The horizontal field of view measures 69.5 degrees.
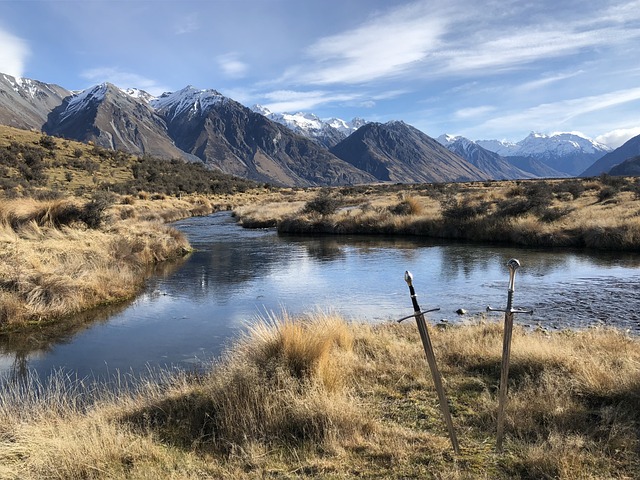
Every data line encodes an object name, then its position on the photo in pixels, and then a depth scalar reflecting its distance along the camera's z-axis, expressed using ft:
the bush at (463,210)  96.81
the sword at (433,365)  13.91
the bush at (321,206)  122.55
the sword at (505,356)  13.41
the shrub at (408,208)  114.01
